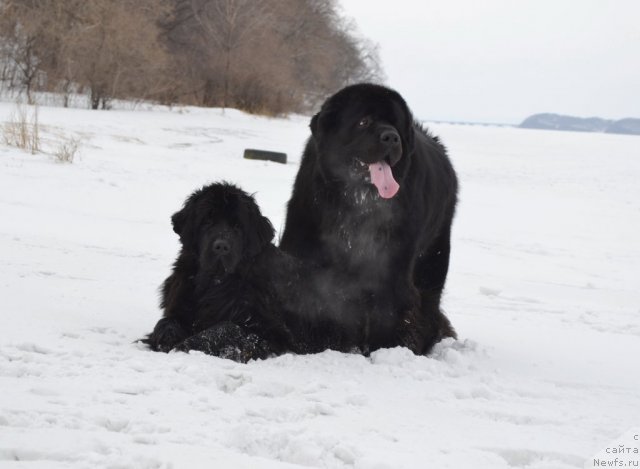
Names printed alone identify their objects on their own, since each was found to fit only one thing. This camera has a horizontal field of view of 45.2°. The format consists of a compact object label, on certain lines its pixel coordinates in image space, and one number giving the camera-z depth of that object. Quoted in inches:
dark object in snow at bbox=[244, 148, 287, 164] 697.0
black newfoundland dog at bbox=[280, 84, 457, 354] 174.9
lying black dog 175.9
